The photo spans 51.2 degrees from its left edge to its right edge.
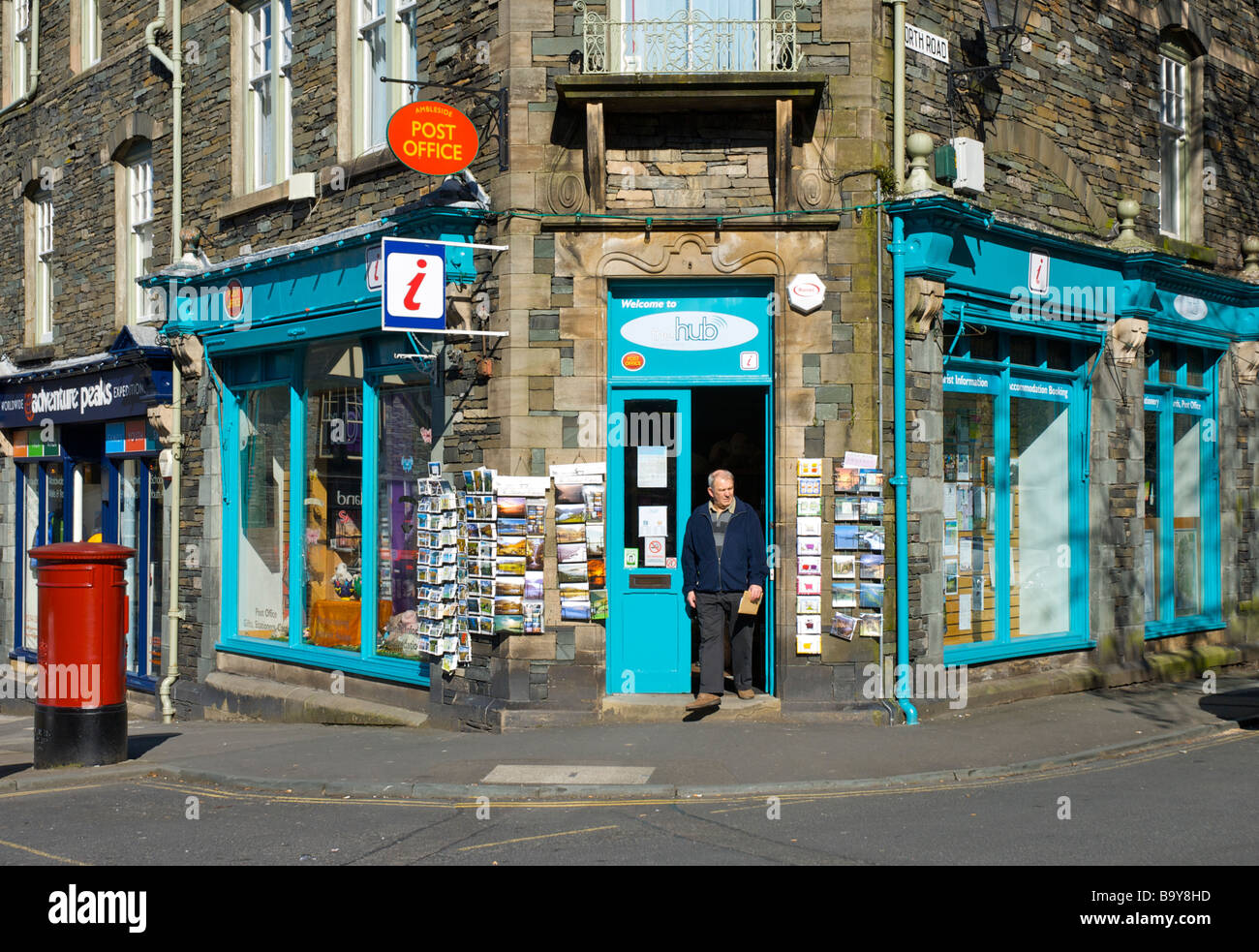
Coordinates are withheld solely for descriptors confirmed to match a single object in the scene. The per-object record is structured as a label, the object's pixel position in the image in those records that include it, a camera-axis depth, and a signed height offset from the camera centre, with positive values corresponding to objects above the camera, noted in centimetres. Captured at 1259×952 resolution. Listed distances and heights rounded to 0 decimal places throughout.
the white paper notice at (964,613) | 1234 -110
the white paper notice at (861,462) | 1103 +30
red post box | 977 -114
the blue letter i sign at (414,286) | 1102 +181
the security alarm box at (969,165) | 1187 +301
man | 1067 -57
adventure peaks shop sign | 1593 +141
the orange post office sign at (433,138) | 1091 +306
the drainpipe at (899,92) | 1123 +347
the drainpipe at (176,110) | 1530 +459
